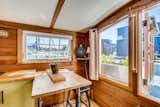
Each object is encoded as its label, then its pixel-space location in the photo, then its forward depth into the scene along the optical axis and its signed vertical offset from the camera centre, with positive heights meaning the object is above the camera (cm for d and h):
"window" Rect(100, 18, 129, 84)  219 +4
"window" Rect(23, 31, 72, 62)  257 +17
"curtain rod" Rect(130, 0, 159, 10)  158 +74
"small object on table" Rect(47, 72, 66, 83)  160 -37
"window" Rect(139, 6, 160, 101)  170 -2
